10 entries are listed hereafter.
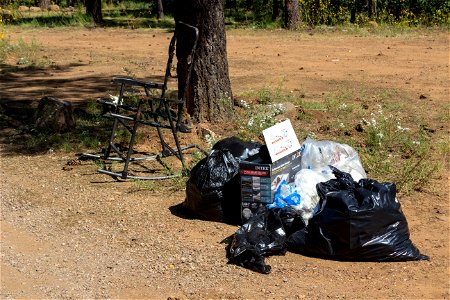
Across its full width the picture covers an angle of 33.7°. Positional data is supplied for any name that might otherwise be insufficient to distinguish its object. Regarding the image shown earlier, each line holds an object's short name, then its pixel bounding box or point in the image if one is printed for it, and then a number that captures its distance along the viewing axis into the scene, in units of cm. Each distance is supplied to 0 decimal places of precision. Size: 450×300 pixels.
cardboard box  539
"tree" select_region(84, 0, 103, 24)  2278
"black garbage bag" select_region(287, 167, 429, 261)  488
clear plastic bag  598
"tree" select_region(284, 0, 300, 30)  1941
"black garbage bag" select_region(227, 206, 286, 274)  493
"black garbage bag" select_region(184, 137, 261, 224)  564
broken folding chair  665
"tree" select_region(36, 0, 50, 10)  2933
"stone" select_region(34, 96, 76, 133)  856
